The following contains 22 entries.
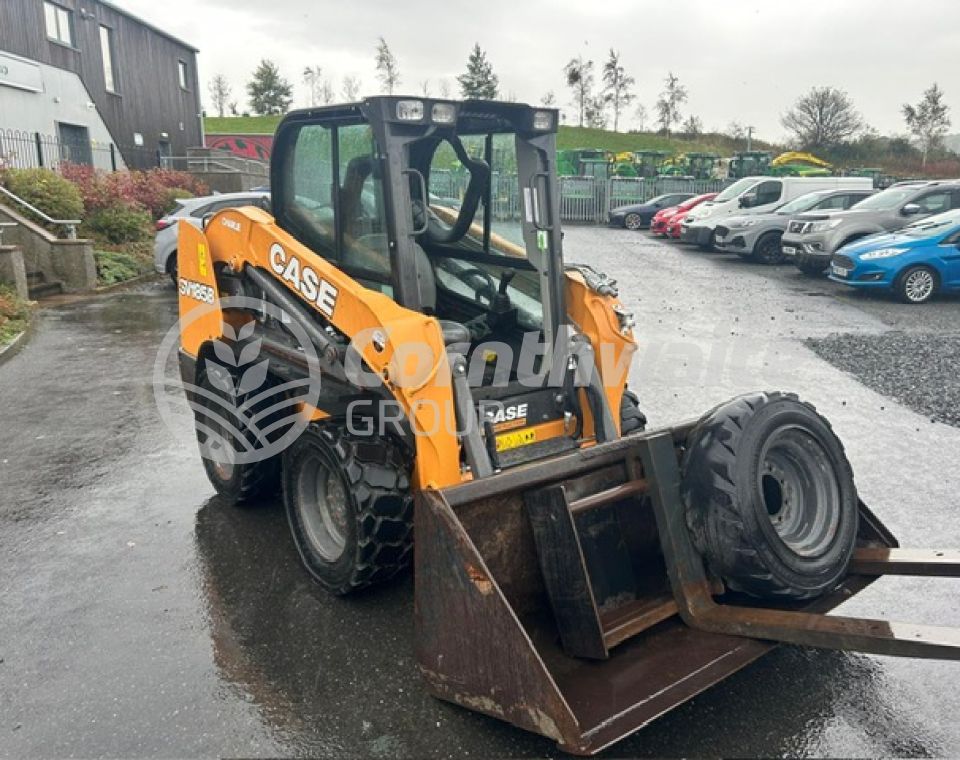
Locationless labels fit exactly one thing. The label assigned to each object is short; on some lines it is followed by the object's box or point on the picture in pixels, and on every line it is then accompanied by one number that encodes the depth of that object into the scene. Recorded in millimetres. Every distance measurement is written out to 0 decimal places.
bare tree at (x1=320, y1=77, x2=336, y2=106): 71750
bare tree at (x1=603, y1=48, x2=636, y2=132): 66625
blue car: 13188
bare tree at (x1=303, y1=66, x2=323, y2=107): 69938
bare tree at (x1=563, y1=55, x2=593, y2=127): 66625
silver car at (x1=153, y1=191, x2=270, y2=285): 13789
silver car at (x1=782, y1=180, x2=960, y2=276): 15266
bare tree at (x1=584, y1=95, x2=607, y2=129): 68125
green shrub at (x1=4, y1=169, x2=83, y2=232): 15398
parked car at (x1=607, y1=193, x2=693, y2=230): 29375
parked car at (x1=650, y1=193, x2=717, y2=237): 26078
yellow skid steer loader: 3102
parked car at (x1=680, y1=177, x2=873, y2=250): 20844
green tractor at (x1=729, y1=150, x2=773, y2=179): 34500
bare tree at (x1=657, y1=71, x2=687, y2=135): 63812
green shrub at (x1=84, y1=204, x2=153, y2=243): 17078
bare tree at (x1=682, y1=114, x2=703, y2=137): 63812
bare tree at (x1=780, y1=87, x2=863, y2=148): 53719
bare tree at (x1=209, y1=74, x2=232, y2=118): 75812
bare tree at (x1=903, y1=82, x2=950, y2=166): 51656
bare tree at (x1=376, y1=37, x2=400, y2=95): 63062
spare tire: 3422
